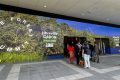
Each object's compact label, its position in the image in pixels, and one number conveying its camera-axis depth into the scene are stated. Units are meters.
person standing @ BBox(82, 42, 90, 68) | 3.83
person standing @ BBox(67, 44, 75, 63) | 4.60
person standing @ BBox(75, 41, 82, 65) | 4.24
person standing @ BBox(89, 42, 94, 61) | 4.95
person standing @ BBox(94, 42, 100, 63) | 4.86
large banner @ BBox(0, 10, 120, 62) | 4.69
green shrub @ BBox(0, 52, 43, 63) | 4.59
